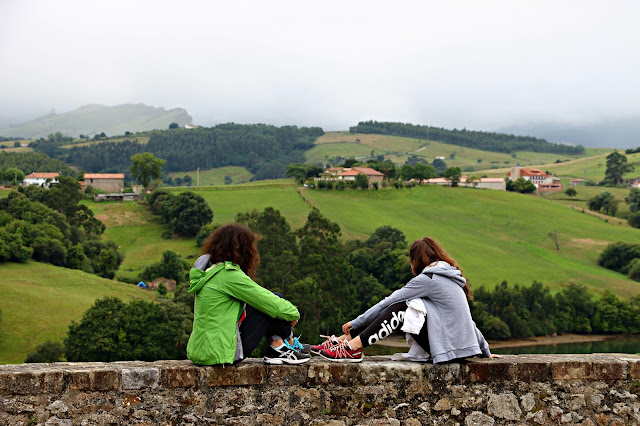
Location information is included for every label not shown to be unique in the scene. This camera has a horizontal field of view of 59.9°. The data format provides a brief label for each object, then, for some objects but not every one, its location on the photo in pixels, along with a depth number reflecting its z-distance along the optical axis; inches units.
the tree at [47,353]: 1385.3
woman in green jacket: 201.8
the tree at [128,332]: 1422.2
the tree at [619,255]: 2908.5
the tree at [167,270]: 2441.1
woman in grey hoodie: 208.1
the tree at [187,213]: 3243.1
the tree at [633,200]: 3965.6
